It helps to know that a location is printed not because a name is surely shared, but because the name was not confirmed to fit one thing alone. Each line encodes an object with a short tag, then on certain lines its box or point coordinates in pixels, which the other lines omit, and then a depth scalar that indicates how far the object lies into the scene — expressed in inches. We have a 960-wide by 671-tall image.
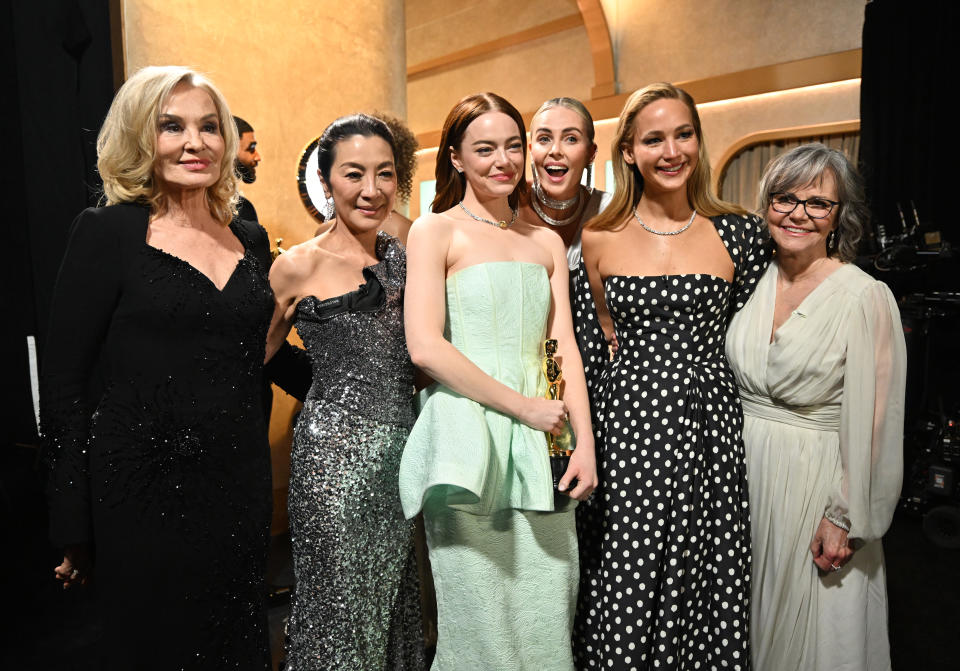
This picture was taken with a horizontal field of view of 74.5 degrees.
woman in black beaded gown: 58.4
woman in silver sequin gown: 71.1
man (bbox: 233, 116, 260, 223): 135.3
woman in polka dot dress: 75.4
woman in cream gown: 74.9
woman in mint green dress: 64.2
